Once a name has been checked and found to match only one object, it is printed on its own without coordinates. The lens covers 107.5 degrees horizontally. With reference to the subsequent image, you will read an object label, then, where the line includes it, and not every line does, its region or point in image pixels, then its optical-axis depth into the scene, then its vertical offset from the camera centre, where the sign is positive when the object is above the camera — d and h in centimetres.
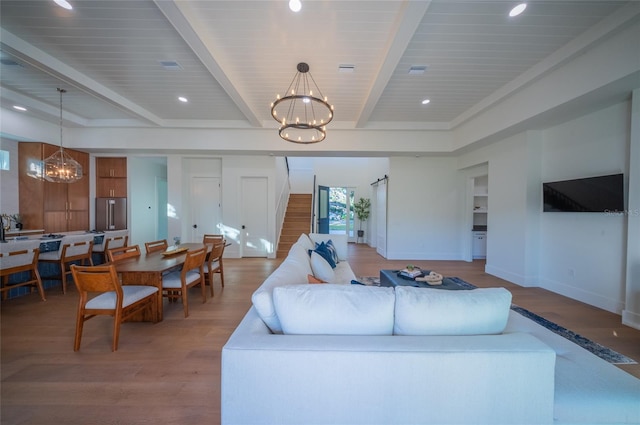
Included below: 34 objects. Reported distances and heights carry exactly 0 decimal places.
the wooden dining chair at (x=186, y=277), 292 -93
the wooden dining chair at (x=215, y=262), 368 -92
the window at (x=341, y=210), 972 -6
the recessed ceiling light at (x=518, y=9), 230 +202
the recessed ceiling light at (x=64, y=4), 231 +201
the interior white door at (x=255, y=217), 650 -26
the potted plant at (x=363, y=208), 923 +4
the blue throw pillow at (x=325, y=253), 347 -66
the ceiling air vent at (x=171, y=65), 326 +201
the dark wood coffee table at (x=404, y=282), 287 -93
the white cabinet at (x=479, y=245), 675 -100
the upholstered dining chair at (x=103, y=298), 219 -92
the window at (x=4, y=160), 467 +89
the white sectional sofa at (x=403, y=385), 111 -84
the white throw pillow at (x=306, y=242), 356 -53
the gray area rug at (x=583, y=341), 217 -136
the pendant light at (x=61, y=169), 427 +67
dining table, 258 -69
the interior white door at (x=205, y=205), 655 +6
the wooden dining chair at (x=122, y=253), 292 -63
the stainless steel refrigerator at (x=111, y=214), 606 -20
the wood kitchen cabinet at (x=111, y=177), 616 +77
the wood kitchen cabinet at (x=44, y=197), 490 +19
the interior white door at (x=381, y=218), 696 -27
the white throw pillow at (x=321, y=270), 263 -69
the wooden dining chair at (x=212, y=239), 442 -61
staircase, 702 -43
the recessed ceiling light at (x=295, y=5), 226 +199
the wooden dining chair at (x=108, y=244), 453 -75
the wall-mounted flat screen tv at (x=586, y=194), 304 +25
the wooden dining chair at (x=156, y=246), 358 -64
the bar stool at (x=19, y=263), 304 -77
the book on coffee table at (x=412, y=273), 311 -86
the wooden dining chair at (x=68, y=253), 375 -79
